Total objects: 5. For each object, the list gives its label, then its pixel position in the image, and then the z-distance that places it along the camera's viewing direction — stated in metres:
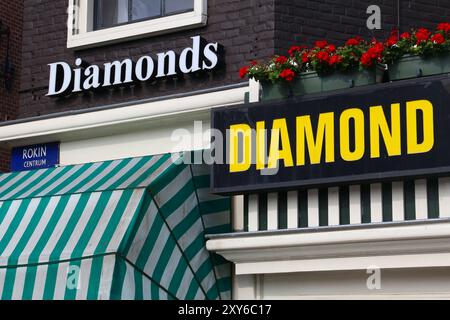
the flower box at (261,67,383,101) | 10.58
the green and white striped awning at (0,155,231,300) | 10.27
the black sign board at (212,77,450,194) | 9.90
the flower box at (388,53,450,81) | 10.18
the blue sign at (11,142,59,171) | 13.35
